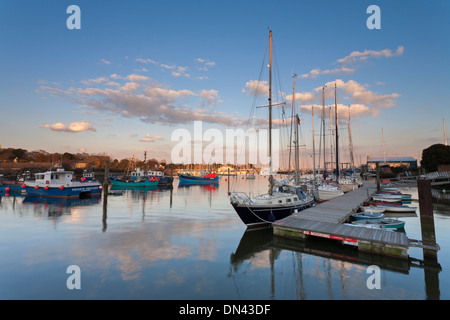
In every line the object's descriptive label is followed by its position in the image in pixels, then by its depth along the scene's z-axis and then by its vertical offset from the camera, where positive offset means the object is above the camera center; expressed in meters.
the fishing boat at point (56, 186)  35.72 -2.45
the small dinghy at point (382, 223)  15.82 -4.04
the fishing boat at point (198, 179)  87.90 -3.61
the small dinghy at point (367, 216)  18.41 -3.96
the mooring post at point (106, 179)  35.17 -1.63
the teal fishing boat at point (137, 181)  60.28 -3.00
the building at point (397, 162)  125.59 +4.11
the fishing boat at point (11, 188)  42.71 -3.33
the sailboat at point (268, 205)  17.62 -2.99
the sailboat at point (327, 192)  31.14 -3.28
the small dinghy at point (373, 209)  23.80 -4.28
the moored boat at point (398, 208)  25.33 -4.50
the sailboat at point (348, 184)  40.81 -2.80
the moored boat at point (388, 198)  31.02 -4.09
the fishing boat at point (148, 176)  66.99 -1.82
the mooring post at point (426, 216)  11.77 -2.53
